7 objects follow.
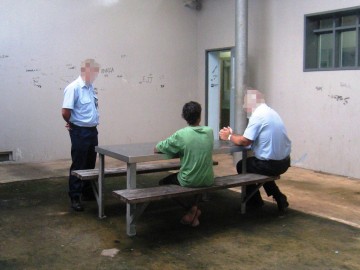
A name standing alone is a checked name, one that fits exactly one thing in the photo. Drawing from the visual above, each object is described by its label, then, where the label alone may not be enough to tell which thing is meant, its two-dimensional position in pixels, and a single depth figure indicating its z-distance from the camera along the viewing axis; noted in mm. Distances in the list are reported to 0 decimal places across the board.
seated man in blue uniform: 4859
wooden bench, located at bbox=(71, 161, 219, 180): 4961
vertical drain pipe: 7973
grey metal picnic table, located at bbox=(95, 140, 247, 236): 4273
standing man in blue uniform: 5125
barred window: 7098
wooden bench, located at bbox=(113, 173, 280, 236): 4012
